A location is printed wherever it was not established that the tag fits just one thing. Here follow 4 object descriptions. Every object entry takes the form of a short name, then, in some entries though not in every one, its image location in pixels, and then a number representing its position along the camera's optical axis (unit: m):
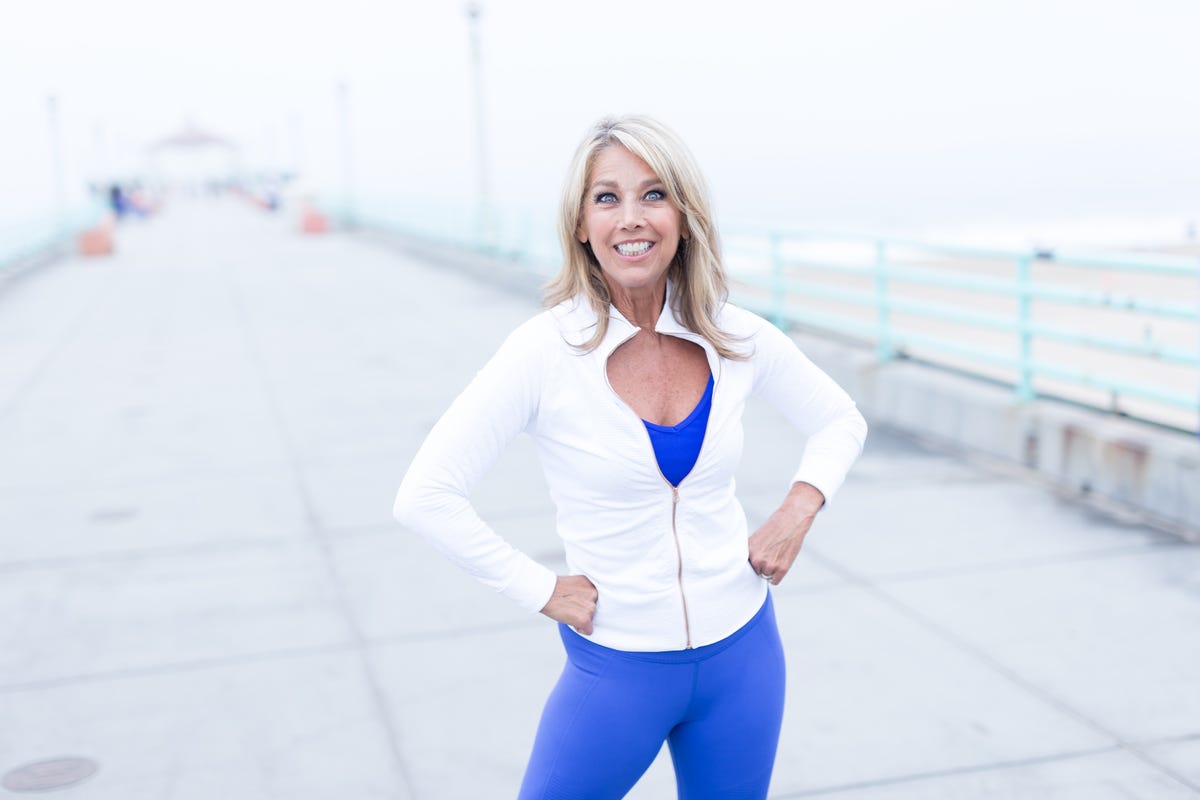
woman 2.19
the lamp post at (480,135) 23.16
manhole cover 4.04
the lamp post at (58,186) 39.22
